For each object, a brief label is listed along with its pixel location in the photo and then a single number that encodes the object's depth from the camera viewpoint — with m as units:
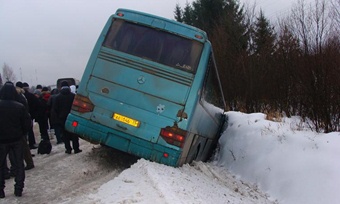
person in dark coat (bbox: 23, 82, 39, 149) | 11.55
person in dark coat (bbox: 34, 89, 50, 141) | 11.68
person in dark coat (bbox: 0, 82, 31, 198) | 6.48
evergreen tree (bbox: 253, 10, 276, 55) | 17.16
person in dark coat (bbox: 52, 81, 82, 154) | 9.91
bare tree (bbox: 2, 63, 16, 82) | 89.00
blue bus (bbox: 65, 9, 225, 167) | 7.70
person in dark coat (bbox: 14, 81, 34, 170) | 8.41
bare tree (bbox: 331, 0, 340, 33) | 11.52
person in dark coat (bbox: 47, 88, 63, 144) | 12.19
